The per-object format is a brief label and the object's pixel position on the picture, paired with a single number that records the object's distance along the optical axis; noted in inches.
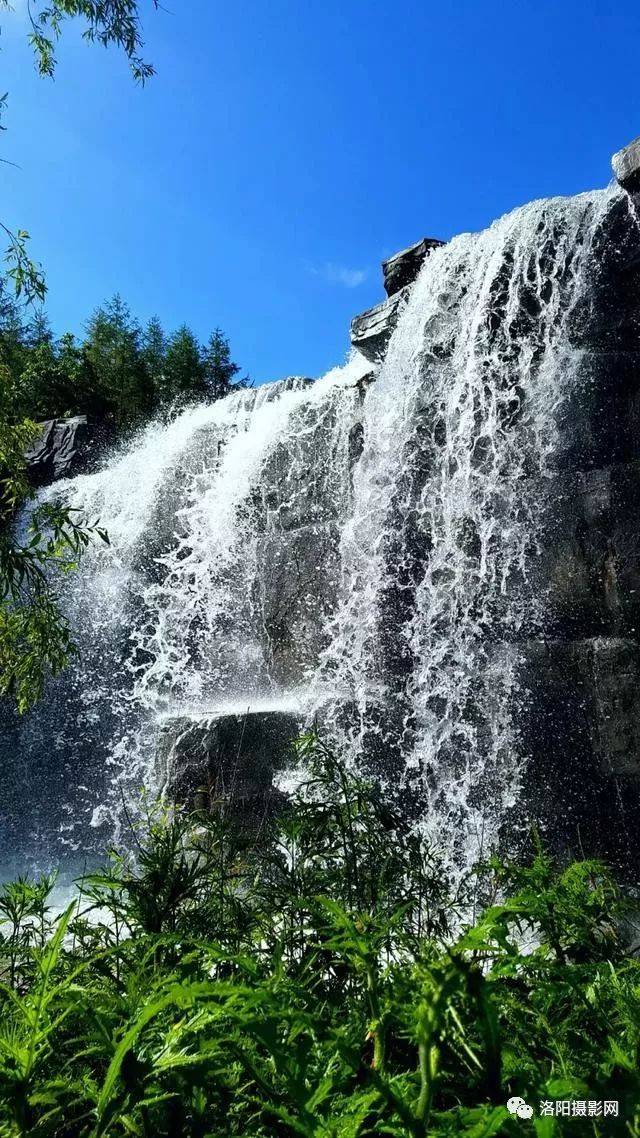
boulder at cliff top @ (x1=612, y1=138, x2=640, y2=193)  341.4
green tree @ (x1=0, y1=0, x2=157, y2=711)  195.9
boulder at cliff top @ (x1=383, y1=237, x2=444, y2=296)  470.9
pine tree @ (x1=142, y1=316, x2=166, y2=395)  1046.4
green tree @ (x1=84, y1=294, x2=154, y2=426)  992.9
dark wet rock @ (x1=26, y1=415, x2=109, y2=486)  647.8
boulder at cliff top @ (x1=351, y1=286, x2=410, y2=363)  456.8
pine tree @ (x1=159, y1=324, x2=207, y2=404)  1037.2
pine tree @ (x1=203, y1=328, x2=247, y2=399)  1106.0
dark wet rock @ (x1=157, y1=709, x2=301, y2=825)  308.0
